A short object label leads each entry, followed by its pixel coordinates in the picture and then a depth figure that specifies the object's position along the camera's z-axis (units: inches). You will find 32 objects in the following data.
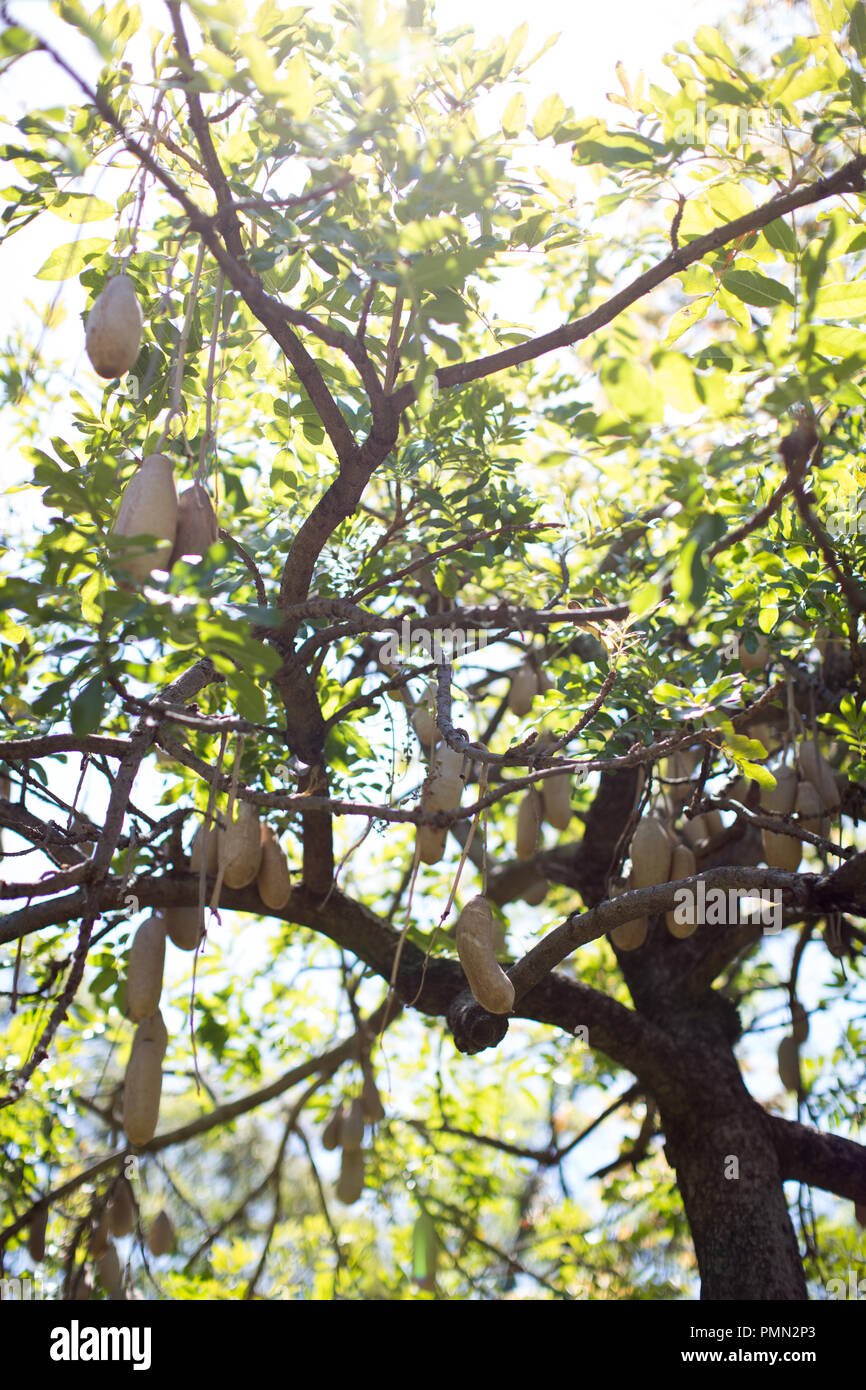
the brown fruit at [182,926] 83.2
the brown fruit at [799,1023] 109.3
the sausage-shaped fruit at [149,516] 46.2
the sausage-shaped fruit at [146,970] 67.7
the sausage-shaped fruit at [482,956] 64.4
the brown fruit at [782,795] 94.9
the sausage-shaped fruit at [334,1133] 115.1
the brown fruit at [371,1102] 114.7
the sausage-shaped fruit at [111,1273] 105.7
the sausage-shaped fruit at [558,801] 95.4
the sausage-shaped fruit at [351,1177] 110.0
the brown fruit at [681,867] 87.7
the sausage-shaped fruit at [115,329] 49.3
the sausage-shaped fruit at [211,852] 80.5
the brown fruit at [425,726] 83.3
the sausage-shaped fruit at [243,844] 81.4
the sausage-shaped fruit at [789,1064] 110.3
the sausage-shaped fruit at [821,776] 93.6
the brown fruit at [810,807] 93.0
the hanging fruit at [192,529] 49.8
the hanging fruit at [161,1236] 118.1
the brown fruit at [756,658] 90.7
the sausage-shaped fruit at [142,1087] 65.5
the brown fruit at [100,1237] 108.3
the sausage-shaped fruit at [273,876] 87.0
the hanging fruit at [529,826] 98.1
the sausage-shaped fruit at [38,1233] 98.7
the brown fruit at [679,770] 106.2
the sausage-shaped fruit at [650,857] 90.0
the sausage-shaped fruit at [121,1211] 107.1
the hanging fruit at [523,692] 99.7
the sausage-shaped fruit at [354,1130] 110.9
